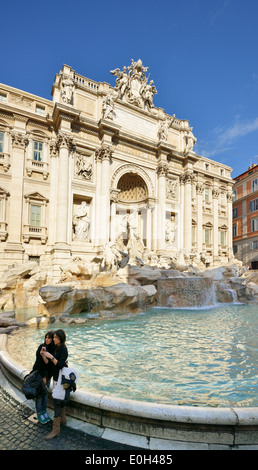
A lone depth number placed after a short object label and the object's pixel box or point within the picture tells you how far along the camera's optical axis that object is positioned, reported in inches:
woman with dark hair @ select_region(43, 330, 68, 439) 96.2
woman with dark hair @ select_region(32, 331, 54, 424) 103.8
